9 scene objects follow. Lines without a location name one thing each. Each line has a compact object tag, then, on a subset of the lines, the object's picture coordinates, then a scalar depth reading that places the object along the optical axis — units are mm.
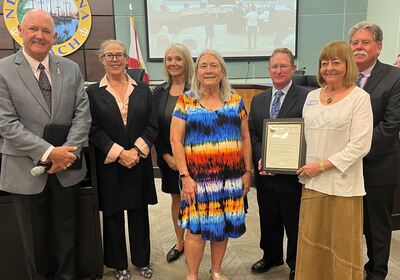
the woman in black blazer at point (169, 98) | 2406
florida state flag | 6344
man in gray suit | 1867
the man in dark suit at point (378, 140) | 1924
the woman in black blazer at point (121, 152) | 2219
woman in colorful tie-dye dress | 1999
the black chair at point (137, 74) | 3405
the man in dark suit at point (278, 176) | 2117
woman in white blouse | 1743
